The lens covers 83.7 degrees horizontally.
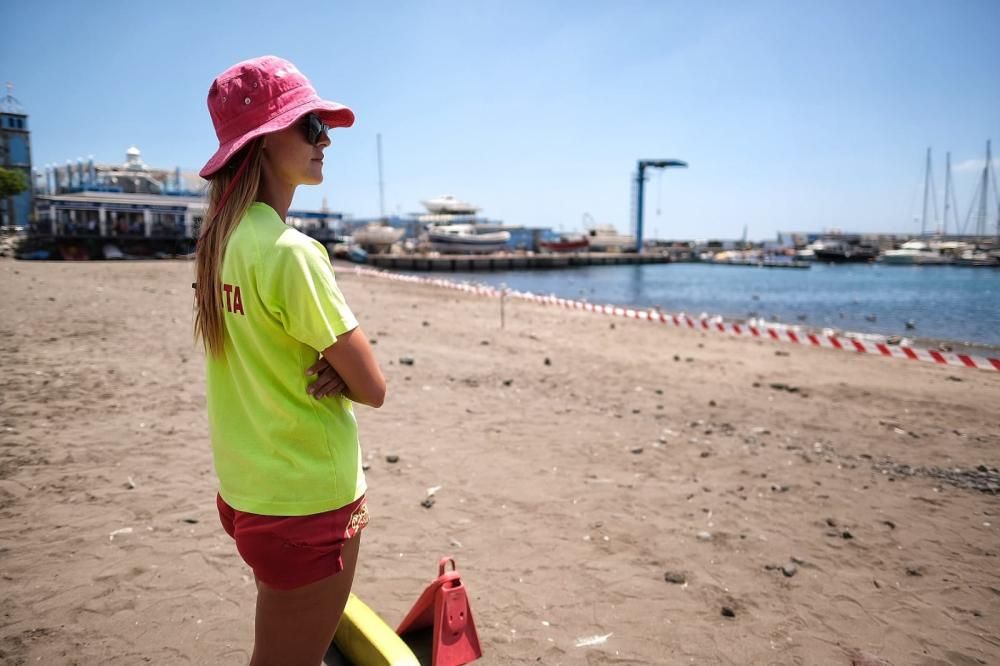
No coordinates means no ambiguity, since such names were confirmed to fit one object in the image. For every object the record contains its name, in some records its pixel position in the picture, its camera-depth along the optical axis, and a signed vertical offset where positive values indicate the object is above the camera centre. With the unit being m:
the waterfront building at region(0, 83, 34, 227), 50.34 +11.24
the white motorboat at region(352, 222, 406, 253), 70.38 +4.41
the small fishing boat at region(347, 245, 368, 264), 63.74 +2.20
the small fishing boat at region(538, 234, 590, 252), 88.44 +4.64
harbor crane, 92.75 +16.32
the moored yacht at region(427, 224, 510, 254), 77.62 +4.63
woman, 1.50 -0.28
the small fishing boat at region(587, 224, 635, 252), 101.18 +6.85
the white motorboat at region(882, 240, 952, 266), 88.44 +2.90
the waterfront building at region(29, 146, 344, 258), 38.66 +4.70
